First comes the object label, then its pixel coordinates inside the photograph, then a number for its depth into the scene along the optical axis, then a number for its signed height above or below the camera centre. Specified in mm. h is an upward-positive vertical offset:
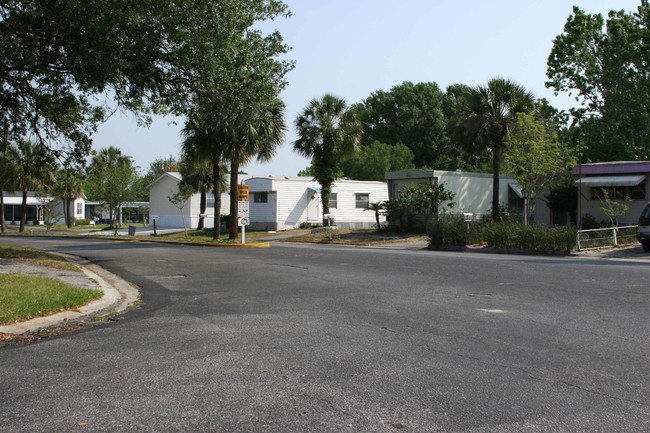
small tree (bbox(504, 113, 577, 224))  26203 +2937
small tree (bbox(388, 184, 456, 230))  30641 +915
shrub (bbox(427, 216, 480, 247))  24062 -627
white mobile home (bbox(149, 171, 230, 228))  47094 +1397
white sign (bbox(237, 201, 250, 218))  27639 +603
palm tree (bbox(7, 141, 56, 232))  18531 +2133
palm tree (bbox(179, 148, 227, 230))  42562 +3325
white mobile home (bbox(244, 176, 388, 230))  39750 +1431
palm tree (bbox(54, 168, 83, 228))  53456 +3138
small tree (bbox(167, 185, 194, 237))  37688 +1929
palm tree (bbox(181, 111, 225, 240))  28775 +3807
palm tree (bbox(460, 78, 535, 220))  28984 +5700
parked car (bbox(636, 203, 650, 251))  19656 -395
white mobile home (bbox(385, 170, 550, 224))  32219 +1915
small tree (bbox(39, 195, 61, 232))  46503 +1752
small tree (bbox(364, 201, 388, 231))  32781 +703
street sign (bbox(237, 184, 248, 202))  28203 +1458
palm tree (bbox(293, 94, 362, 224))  35562 +5460
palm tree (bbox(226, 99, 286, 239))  28344 +4011
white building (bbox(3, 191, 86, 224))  70438 +1916
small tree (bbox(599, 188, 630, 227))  24556 +516
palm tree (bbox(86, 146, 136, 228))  40906 +2638
